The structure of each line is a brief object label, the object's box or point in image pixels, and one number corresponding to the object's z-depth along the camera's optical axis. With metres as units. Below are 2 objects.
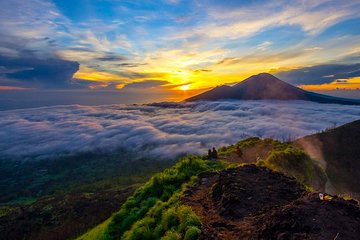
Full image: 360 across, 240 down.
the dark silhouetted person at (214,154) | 32.38
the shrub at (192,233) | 12.68
